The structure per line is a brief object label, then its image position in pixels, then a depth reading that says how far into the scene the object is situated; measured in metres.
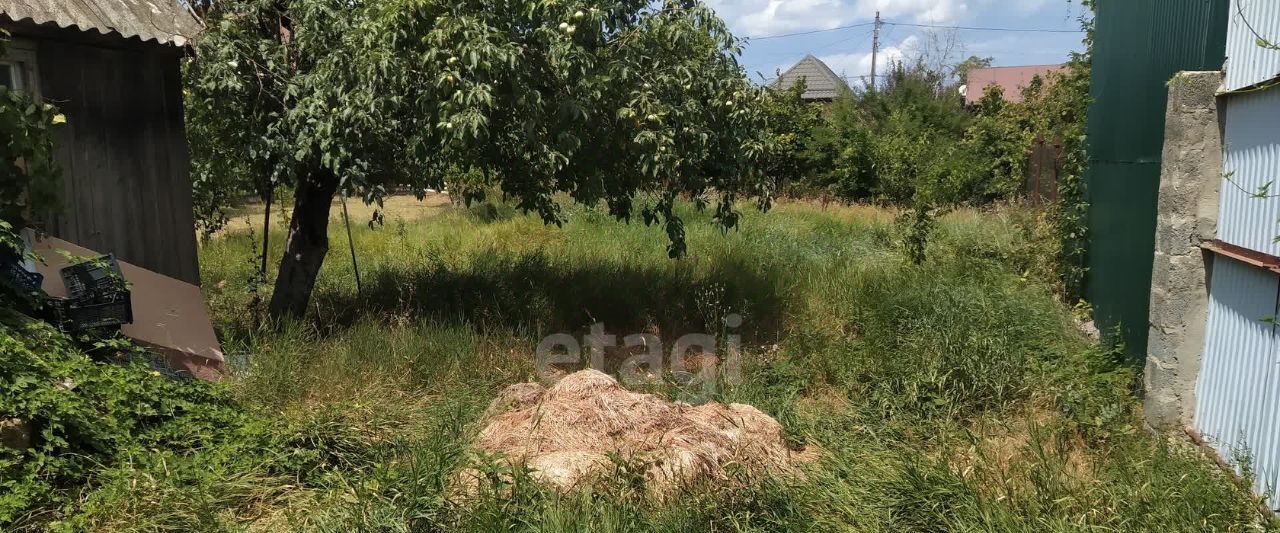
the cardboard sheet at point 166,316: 4.78
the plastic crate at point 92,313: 4.46
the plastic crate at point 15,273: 4.36
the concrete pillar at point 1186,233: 4.24
